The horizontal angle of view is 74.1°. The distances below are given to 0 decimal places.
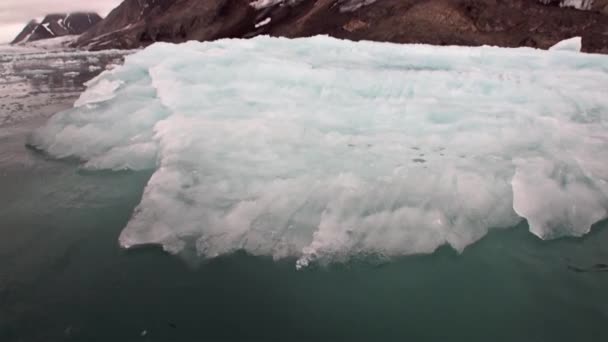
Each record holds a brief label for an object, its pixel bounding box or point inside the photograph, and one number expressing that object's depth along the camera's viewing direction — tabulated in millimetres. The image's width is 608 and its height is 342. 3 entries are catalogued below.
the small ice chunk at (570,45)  10617
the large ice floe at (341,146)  4594
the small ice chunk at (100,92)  8773
